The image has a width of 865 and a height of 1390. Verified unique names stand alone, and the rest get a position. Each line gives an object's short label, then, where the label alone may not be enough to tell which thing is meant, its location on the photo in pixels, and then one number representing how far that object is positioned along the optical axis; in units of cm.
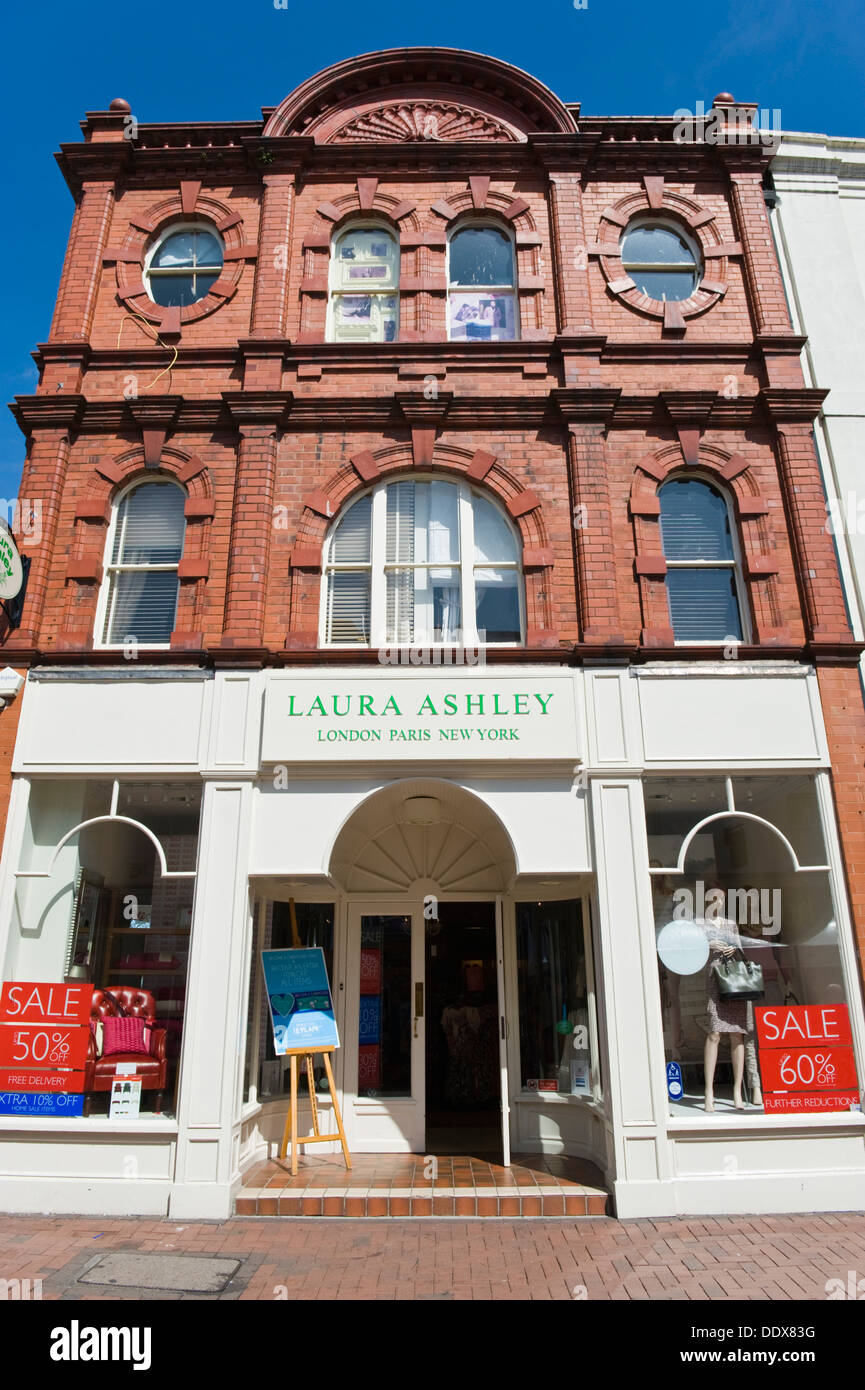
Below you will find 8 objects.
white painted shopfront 733
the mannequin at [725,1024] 771
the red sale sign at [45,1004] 778
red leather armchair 775
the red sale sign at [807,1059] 754
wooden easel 794
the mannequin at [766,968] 771
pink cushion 785
